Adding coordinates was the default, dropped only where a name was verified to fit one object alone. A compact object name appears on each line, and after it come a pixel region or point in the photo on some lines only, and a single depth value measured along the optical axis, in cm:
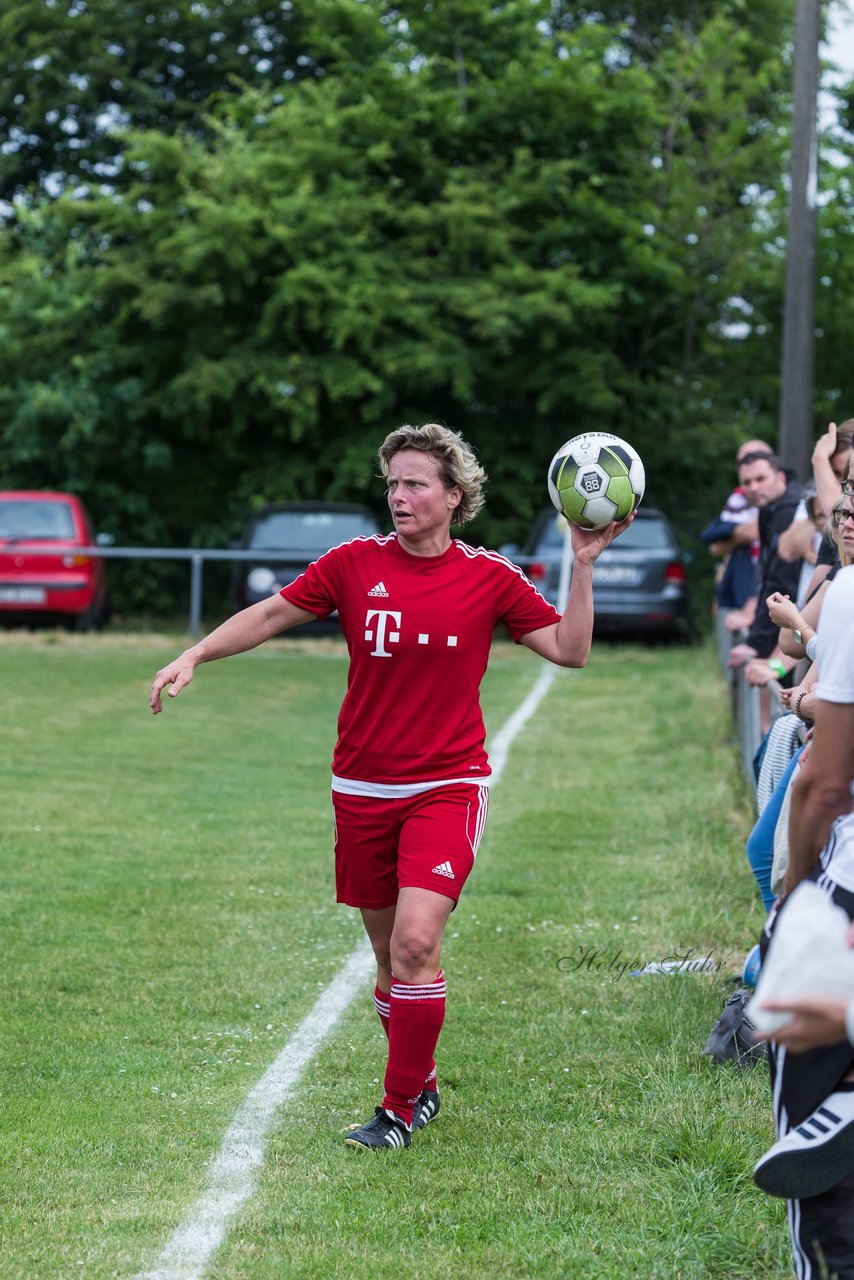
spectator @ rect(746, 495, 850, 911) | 920
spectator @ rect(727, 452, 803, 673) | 1627
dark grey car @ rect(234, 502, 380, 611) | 3947
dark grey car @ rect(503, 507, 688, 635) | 3959
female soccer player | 941
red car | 3966
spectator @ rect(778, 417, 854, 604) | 1111
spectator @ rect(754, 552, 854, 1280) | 595
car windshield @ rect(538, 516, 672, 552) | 4006
